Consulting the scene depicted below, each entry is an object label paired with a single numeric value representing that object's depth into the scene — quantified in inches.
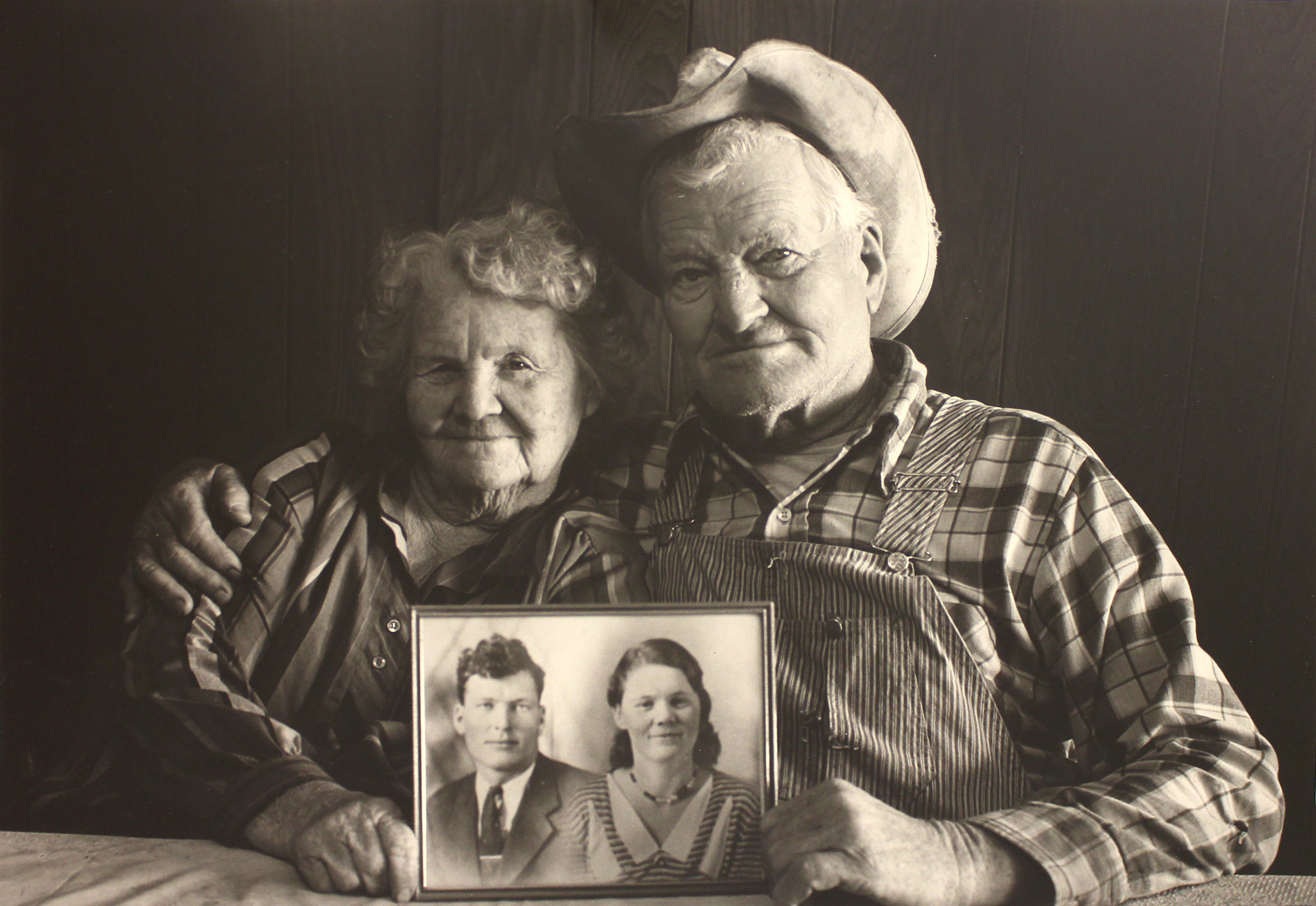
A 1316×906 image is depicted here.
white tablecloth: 49.2
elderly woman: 54.1
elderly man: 49.9
